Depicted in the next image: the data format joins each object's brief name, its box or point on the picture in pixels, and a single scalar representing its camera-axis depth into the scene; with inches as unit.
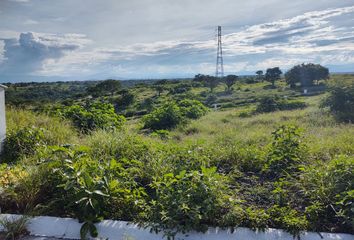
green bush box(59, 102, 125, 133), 267.3
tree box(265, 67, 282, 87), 1654.0
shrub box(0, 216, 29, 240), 105.0
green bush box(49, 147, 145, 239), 108.7
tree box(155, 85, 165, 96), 1464.1
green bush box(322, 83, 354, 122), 399.9
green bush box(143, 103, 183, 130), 422.9
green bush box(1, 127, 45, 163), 189.9
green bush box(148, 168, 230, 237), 101.3
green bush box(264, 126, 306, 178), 146.6
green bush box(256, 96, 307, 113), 598.9
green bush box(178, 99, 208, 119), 553.4
